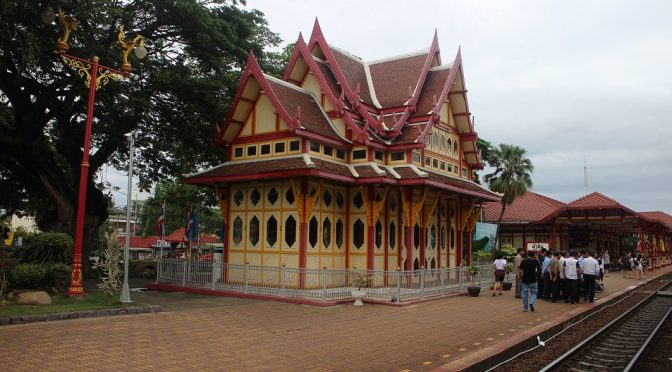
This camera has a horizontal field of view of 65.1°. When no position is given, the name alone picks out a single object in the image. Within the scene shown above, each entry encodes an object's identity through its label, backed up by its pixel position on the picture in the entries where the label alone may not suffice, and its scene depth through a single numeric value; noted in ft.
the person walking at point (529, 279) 49.60
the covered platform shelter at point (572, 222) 114.32
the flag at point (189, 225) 97.17
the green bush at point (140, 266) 92.28
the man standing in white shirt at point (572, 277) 59.77
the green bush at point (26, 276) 46.39
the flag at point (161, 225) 104.69
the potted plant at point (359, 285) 54.08
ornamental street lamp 46.88
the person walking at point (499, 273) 66.80
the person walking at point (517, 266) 62.34
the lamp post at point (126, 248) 46.78
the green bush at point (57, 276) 49.21
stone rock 43.52
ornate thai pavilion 62.28
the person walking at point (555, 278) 61.16
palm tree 130.62
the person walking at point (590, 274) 60.70
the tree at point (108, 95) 65.05
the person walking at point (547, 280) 62.44
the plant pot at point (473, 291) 64.80
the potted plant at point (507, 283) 72.59
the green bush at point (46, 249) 52.19
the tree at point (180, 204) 119.55
